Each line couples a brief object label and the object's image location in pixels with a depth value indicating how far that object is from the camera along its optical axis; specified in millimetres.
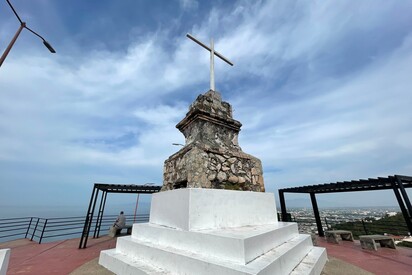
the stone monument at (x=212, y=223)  1744
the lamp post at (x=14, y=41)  4633
